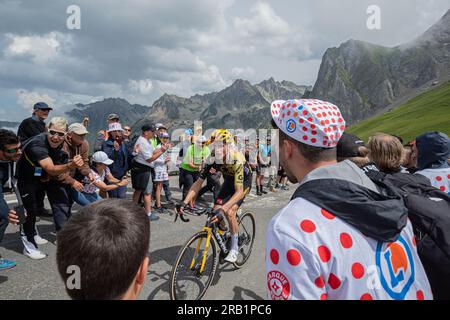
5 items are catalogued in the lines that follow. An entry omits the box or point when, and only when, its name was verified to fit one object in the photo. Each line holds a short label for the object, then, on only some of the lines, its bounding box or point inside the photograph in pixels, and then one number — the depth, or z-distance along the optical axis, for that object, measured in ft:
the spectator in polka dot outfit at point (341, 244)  4.34
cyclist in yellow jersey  15.48
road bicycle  12.94
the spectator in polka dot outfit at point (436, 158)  11.09
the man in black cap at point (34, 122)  22.18
